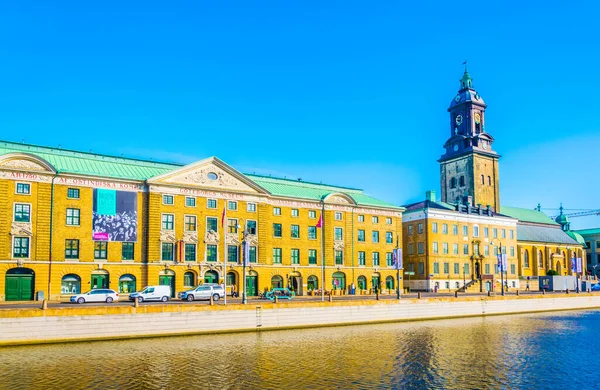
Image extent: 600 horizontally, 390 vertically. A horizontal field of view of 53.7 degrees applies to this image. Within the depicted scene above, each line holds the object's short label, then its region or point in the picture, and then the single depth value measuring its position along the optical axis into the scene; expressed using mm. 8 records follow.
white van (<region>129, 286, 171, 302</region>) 58781
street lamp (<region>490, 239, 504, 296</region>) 80000
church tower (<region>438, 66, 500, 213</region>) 123062
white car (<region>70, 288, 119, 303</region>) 55150
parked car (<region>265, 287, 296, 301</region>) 66188
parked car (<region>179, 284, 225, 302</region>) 60338
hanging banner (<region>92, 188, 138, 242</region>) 65438
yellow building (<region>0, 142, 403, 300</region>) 61688
